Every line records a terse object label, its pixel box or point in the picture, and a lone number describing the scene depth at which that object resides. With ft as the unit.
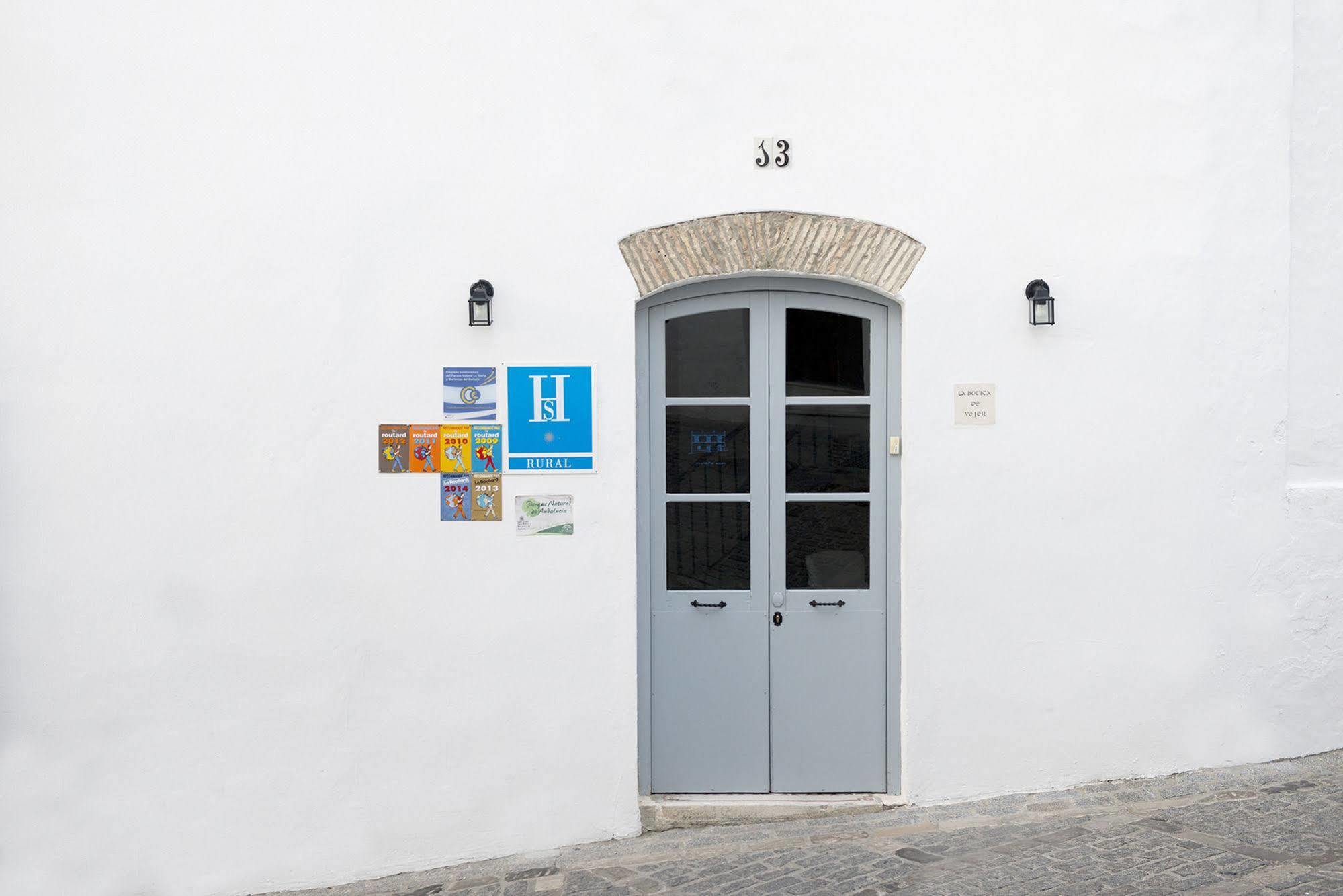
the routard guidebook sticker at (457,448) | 15.55
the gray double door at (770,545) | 16.35
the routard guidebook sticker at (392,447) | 15.47
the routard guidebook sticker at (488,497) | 15.62
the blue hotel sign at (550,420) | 15.57
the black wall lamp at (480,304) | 15.20
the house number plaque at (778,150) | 15.61
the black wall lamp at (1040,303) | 15.78
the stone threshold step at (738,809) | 16.06
